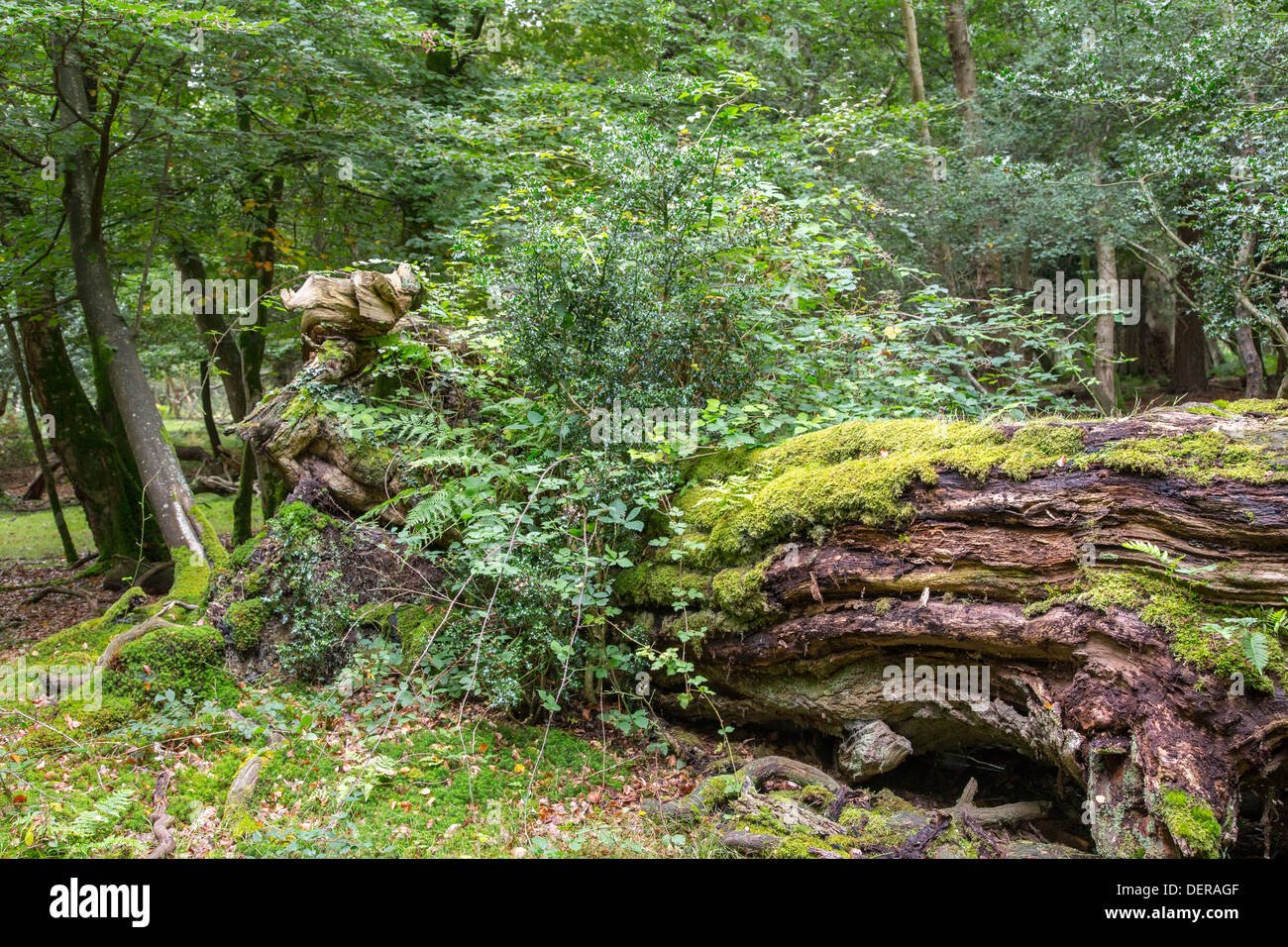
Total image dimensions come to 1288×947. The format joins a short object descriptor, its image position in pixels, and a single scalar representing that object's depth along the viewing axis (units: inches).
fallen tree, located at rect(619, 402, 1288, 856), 121.8
